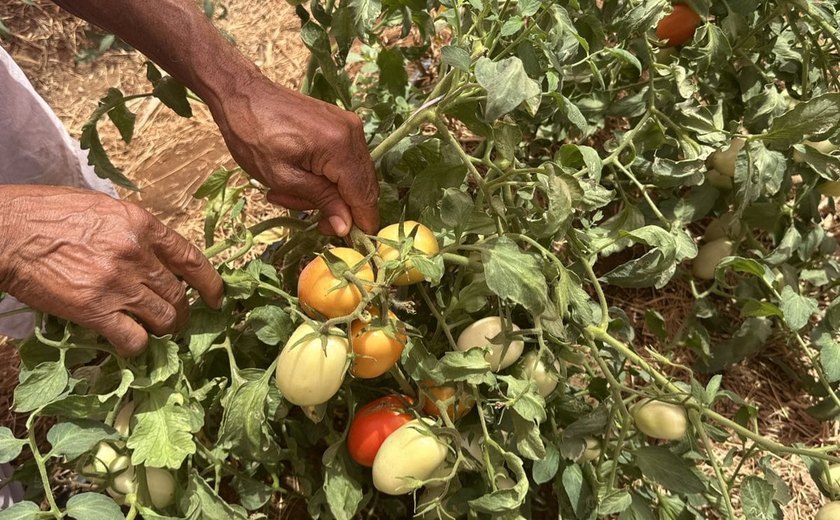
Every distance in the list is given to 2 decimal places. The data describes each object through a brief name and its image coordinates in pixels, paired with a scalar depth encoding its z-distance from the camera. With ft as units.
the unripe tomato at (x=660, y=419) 2.97
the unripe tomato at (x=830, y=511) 2.87
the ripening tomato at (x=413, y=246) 2.68
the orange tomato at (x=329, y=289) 2.53
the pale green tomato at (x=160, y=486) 2.89
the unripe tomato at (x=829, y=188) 3.88
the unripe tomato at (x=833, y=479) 2.86
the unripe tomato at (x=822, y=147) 3.64
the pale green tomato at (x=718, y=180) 4.09
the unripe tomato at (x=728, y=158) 3.91
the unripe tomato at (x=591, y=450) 3.18
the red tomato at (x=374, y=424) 2.90
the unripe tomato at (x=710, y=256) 4.17
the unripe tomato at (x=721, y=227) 4.08
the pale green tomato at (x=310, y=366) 2.48
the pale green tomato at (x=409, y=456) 2.60
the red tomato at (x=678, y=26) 3.54
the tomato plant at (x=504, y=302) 2.56
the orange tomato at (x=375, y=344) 2.56
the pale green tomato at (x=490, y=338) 2.90
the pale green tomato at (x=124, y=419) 2.88
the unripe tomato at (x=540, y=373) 2.95
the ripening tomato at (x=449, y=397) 2.84
